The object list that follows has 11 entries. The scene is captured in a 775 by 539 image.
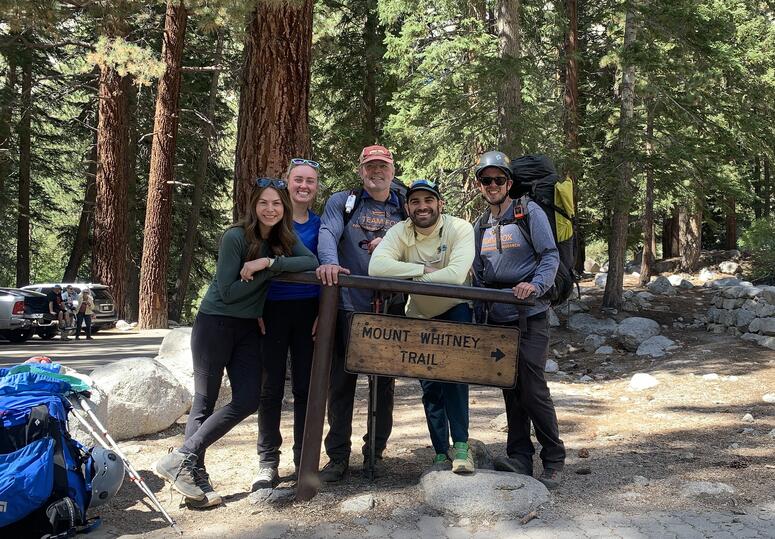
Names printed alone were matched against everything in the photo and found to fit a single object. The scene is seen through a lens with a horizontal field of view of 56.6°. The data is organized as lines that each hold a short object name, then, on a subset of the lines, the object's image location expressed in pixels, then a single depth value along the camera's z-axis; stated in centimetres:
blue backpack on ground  384
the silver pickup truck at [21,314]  1772
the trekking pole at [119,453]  434
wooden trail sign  452
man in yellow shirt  459
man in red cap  493
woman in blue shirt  484
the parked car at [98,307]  1928
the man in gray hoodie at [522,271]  484
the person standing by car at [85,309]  1834
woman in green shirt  455
